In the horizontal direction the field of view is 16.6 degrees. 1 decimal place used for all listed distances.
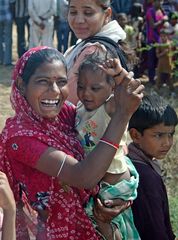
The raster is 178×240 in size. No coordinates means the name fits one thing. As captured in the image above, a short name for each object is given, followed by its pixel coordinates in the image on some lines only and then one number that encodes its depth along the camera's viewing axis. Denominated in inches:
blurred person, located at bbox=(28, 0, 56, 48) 397.1
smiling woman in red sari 84.7
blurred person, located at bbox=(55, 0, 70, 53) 413.7
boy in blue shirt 101.8
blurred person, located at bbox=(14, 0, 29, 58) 417.7
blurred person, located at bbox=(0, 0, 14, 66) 414.9
